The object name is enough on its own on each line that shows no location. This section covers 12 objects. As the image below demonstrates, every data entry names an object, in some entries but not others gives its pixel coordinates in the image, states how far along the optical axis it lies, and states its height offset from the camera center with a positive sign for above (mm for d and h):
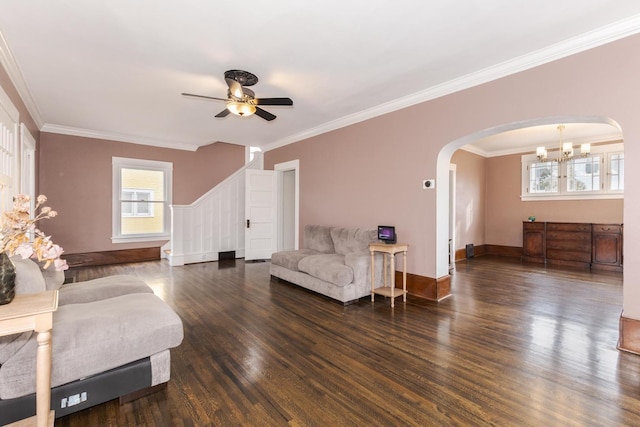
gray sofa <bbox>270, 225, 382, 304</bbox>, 3779 -725
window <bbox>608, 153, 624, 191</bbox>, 5891 +888
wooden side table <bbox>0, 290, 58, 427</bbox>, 1384 -574
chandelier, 5336 +1217
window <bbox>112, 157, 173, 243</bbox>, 6648 +296
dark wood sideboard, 5621 -637
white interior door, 6500 -38
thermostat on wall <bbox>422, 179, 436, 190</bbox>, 3888 +400
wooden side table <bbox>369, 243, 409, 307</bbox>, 3741 -709
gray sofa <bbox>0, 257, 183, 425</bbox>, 1541 -833
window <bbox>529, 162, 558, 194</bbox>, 6753 +871
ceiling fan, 3266 +1294
